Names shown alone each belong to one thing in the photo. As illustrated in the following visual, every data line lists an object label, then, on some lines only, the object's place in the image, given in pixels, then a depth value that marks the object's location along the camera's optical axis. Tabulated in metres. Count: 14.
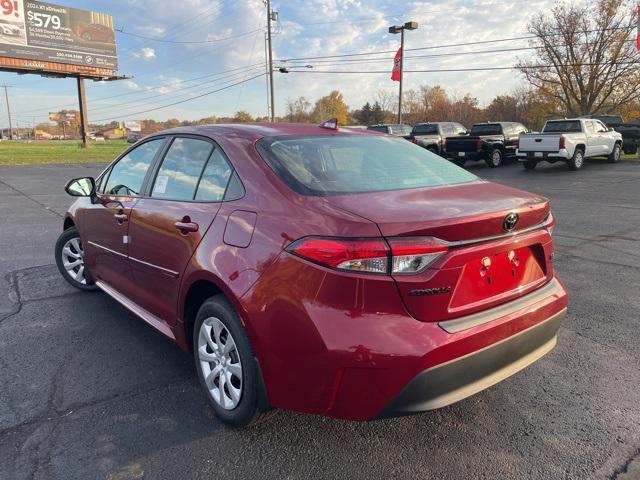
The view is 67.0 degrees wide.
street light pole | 29.02
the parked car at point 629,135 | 24.30
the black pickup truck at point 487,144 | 19.81
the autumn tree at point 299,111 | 88.78
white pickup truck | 17.28
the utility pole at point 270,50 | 36.66
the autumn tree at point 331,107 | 87.65
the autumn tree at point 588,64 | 33.78
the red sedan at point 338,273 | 2.06
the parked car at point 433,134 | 20.95
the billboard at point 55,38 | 37.81
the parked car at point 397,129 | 21.92
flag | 28.14
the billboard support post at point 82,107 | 42.28
